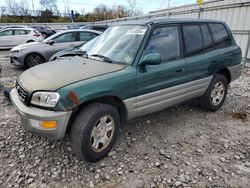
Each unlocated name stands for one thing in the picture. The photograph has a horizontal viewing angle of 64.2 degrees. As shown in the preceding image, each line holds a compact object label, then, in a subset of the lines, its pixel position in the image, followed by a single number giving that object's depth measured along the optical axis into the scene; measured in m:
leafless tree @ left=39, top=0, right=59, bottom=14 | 44.78
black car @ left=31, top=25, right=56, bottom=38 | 19.25
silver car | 7.18
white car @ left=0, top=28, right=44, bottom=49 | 13.15
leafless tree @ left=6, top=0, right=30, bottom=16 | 41.97
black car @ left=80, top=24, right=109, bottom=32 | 13.06
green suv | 2.28
